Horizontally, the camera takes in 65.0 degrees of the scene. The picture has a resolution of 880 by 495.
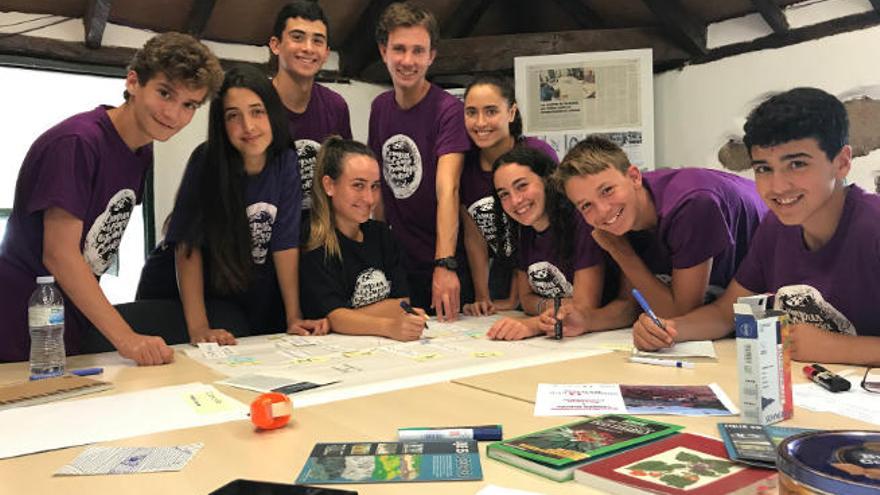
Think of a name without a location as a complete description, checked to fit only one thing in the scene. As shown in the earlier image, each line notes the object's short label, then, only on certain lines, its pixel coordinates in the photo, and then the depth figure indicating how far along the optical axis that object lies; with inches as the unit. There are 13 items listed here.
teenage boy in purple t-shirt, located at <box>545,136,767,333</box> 70.4
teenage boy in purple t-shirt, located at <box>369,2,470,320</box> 97.7
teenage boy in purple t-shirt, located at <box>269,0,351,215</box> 94.6
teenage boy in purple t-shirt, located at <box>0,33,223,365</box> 63.4
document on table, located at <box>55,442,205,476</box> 35.8
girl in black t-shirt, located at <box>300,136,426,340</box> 84.7
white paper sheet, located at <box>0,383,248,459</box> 41.4
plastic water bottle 59.7
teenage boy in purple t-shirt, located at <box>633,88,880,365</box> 55.8
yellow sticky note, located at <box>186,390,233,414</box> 46.9
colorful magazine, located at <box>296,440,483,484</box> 33.3
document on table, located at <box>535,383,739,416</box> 43.3
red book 30.2
